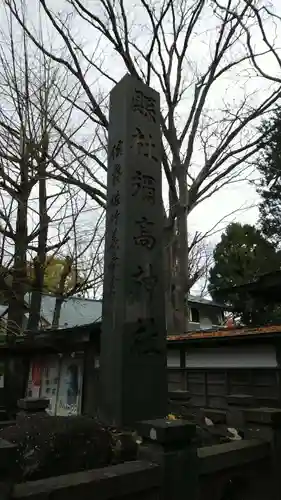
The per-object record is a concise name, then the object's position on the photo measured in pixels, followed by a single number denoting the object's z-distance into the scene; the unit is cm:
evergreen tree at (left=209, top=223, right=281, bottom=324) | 1383
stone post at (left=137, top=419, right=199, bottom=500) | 302
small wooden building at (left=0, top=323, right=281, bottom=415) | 849
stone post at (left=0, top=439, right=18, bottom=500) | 241
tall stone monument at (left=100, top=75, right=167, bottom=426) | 432
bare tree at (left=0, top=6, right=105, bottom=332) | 1002
